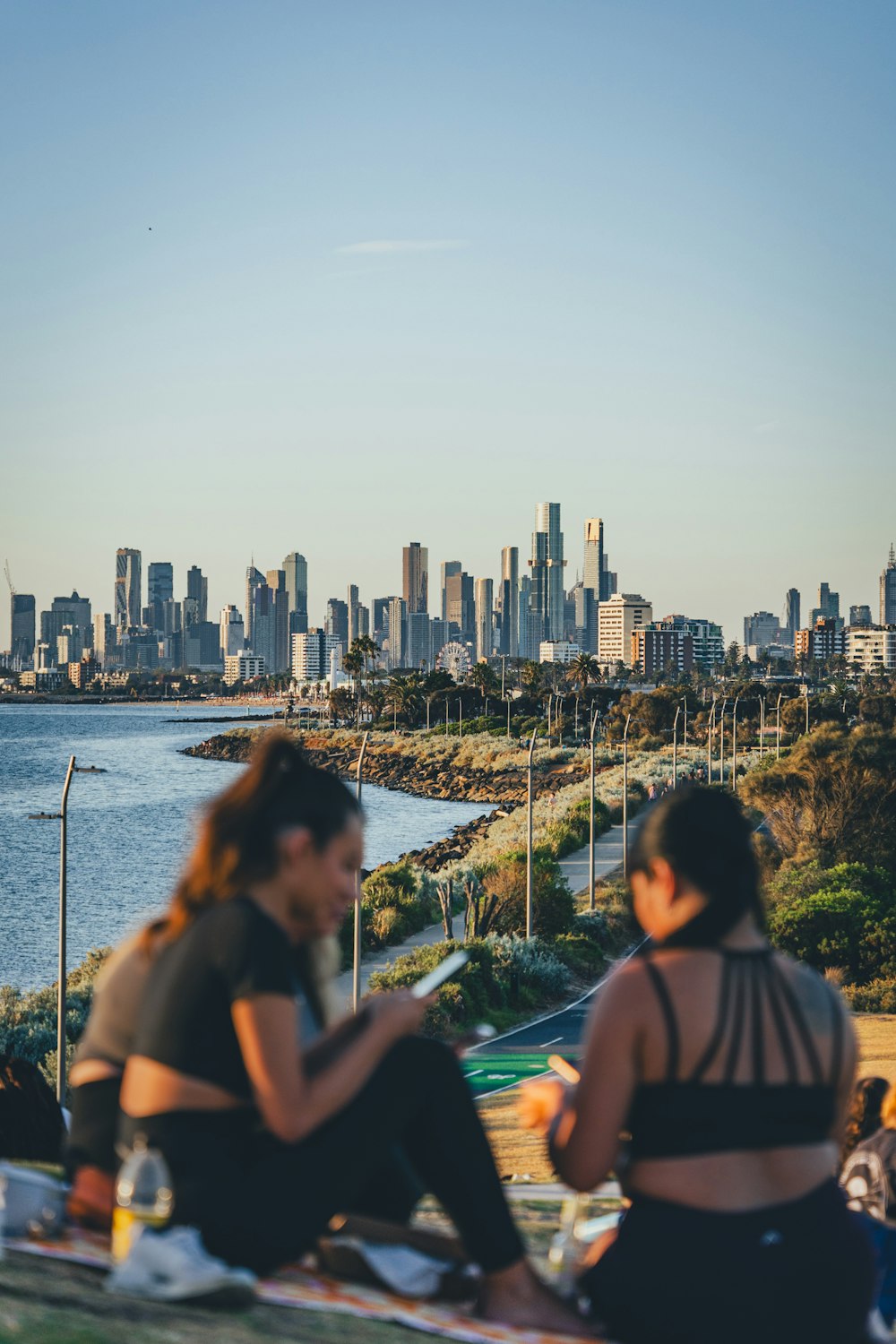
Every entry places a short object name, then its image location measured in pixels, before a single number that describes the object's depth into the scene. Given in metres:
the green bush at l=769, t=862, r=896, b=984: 31.77
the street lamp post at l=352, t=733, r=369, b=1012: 22.12
